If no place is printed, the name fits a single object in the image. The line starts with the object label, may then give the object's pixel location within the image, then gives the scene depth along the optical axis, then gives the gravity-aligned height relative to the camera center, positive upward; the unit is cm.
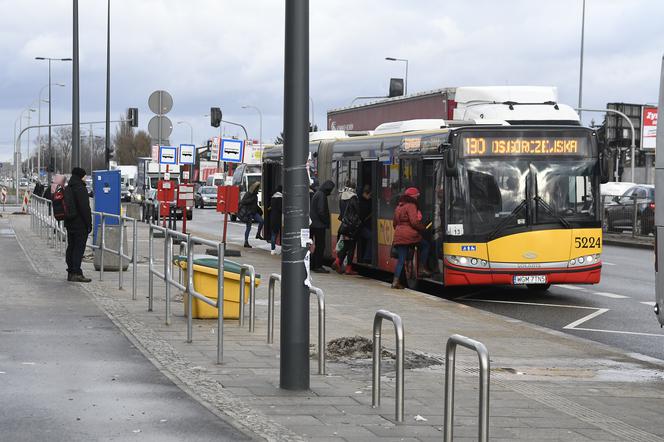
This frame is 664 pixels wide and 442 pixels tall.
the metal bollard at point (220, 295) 1052 -107
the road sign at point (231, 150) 3108 +52
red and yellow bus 1817 -44
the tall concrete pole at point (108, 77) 4422 +336
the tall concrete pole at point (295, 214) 895 -31
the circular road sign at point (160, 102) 2645 +144
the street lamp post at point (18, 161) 7306 +37
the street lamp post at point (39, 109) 9175 +461
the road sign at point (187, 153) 3738 +50
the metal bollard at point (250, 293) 1244 -126
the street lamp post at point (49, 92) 6610 +553
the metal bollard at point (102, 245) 1894 -117
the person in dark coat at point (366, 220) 2222 -85
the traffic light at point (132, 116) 4572 +196
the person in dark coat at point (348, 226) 2212 -96
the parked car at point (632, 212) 3831 -112
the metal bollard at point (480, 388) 647 -115
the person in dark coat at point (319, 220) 2289 -89
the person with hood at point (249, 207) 3106 -91
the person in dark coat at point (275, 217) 2698 -101
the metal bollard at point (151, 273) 1455 -124
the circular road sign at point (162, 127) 2688 +92
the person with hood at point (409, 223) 1875 -75
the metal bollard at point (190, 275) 1195 -104
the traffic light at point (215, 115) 4497 +201
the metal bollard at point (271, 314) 1219 -141
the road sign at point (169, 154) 3544 +44
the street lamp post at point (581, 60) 5434 +514
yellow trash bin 1271 -122
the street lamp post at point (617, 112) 4562 +242
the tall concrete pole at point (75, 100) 2745 +151
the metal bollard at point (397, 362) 807 -127
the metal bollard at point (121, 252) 1747 -117
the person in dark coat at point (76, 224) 1875 -85
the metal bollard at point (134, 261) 1612 -121
